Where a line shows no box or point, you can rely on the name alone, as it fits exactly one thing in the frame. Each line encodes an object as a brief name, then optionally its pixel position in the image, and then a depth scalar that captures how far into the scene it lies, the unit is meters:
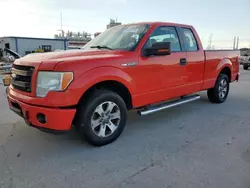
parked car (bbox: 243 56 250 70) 17.70
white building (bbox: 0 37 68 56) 29.33
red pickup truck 3.04
